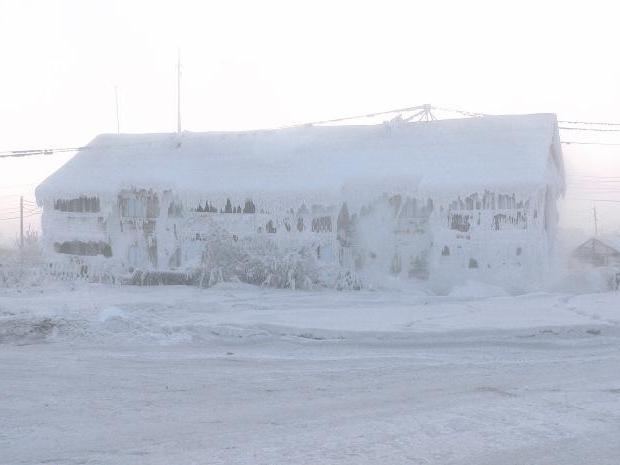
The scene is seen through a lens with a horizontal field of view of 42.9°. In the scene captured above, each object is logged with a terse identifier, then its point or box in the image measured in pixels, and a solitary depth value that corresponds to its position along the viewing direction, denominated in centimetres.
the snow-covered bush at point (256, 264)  2066
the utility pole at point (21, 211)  4658
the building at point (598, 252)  3048
